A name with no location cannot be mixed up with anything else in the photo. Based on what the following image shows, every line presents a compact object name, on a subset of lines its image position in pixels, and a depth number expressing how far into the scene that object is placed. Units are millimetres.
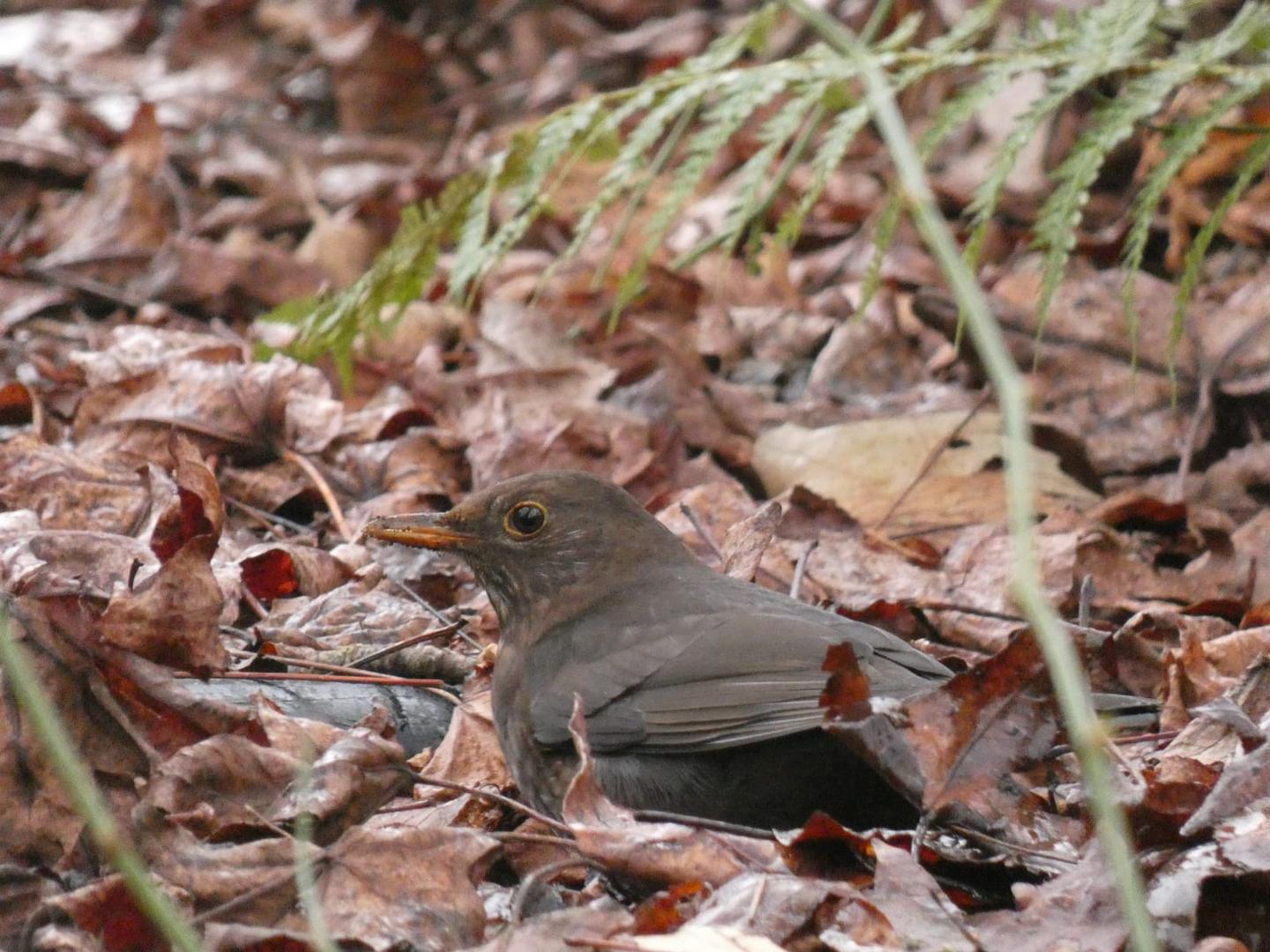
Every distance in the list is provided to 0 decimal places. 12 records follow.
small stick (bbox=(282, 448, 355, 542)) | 9898
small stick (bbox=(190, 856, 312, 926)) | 5359
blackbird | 6641
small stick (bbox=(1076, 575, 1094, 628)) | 8031
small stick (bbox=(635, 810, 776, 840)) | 5953
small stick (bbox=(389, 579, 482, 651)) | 8773
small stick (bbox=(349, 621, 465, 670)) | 8039
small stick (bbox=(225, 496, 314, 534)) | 9852
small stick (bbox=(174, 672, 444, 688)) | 7254
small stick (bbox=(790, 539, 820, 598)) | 8945
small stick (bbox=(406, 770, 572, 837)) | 6195
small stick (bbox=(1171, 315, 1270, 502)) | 10977
